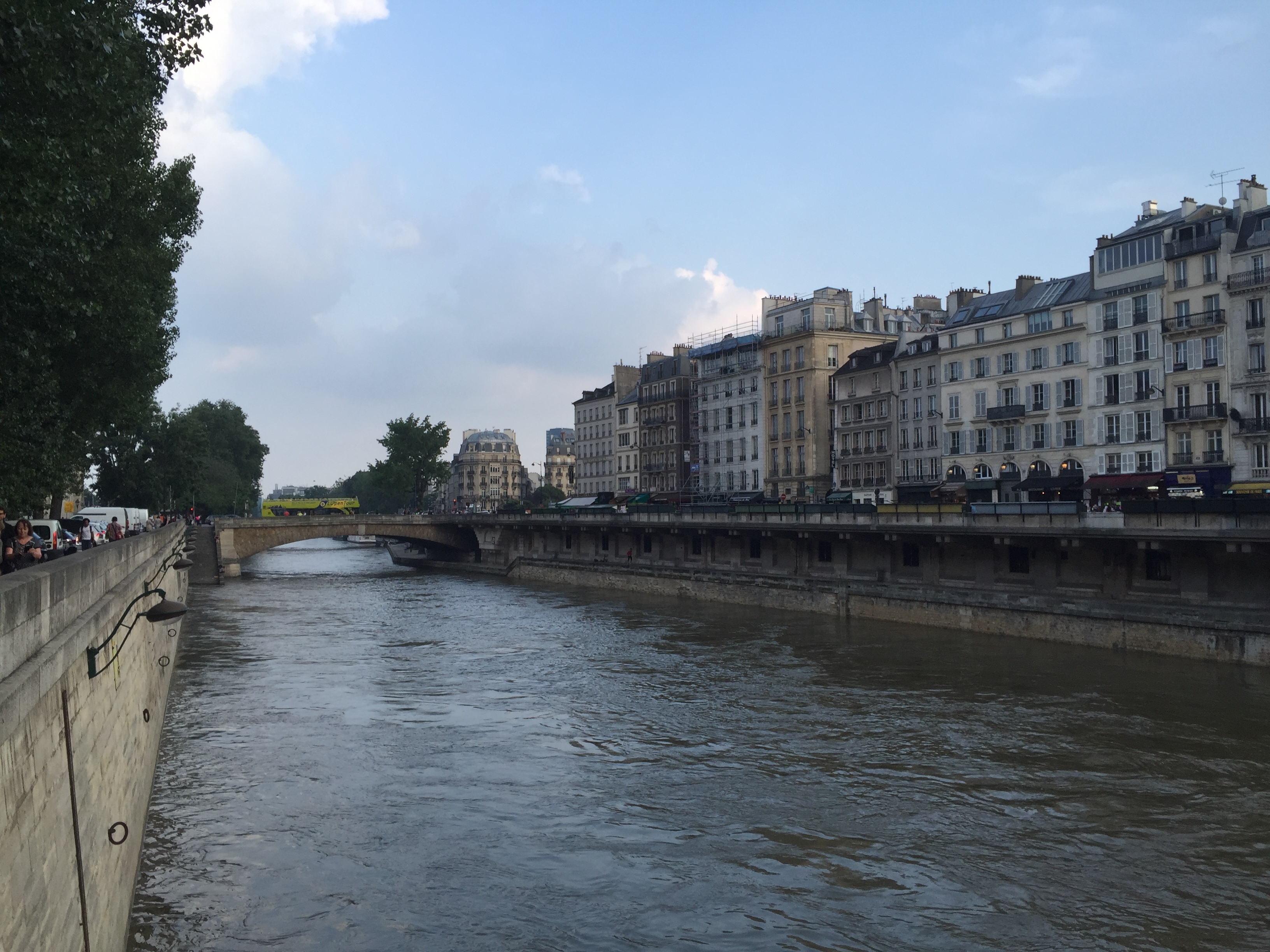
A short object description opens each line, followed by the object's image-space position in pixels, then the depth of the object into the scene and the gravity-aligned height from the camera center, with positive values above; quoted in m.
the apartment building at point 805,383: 84.69 +9.44
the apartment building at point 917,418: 72.12 +5.47
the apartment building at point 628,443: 114.69 +6.14
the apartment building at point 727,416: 93.25 +7.56
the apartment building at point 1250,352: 51.38 +7.03
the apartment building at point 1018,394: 61.62 +6.37
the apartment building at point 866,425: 76.81 +5.37
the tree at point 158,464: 88.25 +3.19
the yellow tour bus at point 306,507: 126.16 -0.82
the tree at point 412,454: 142.75 +6.25
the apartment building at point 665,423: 105.38 +7.64
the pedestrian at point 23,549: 13.40 -0.62
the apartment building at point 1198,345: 53.19 +7.74
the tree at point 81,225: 13.99 +5.21
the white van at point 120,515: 46.94 -0.63
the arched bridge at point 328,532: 82.31 -2.60
